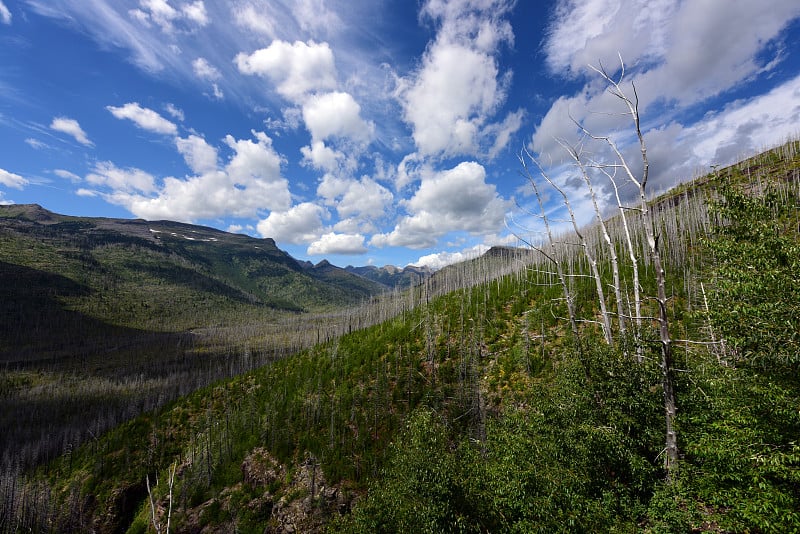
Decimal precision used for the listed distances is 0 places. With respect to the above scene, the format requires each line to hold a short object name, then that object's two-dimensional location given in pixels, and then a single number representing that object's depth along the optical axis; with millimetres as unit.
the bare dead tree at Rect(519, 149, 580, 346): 22638
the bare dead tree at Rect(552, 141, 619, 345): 20984
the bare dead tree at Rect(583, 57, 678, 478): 14445
